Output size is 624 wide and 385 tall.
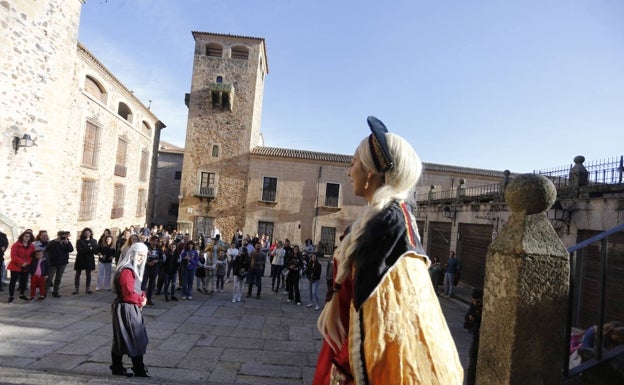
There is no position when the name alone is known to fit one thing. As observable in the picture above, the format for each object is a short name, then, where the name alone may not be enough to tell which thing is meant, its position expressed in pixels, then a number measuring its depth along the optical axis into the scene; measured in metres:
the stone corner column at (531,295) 1.88
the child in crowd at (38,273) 7.95
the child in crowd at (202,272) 10.45
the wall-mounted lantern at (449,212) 15.31
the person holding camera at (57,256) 8.29
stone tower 25.31
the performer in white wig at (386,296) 1.11
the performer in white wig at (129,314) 4.03
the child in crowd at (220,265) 10.75
